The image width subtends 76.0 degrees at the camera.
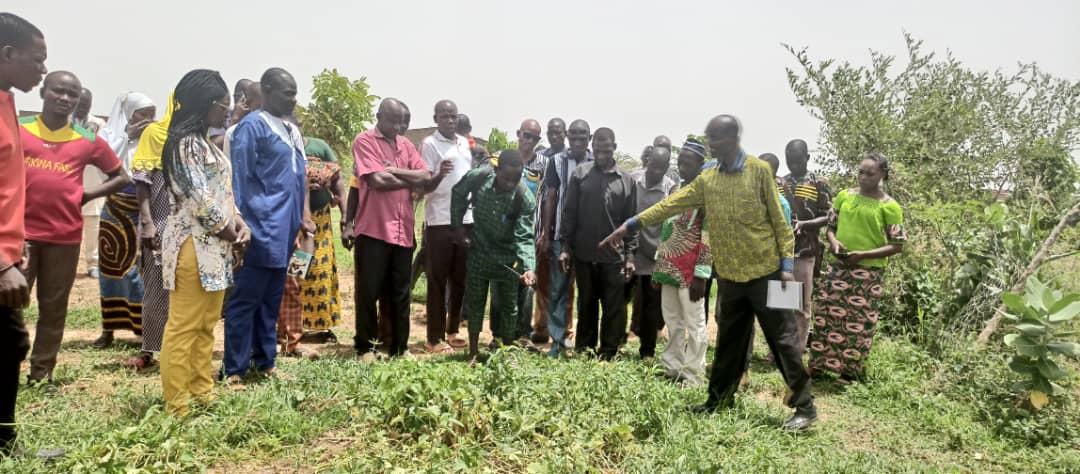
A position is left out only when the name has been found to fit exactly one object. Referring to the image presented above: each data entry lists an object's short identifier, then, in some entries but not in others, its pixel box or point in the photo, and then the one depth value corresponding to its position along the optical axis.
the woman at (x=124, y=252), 5.26
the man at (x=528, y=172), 6.38
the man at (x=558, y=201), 6.03
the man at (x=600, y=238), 5.57
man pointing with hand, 4.19
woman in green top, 5.29
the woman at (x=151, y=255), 4.75
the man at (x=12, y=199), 2.76
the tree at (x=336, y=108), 10.02
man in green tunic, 5.38
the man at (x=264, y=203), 4.27
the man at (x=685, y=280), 4.97
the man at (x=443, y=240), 5.98
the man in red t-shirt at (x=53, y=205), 4.16
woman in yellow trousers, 3.48
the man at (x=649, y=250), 5.69
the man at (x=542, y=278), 6.48
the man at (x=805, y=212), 5.75
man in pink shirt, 5.20
